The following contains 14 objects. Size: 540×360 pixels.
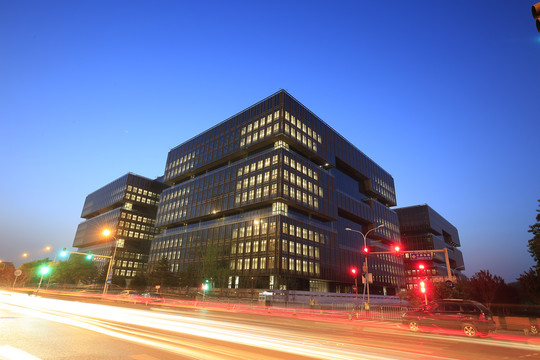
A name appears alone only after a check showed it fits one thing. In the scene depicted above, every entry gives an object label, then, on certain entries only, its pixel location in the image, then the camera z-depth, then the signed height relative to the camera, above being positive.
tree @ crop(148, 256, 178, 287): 69.00 +1.16
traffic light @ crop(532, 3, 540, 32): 4.43 +4.14
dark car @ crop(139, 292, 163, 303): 43.26 -2.65
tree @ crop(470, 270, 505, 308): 31.36 +0.95
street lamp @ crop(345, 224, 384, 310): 30.58 +1.92
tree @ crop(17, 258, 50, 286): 109.46 -0.59
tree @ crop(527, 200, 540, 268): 30.32 +5.46
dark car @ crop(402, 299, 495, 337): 16.80 -1.37
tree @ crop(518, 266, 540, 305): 29.11 +1.38
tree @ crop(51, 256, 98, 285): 92.19 +1.72
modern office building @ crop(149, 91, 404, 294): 65.88 +21.19
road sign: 27.49 +3.40
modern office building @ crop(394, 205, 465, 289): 134.75 +26.47
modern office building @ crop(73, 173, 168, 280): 116.49 +23.11
